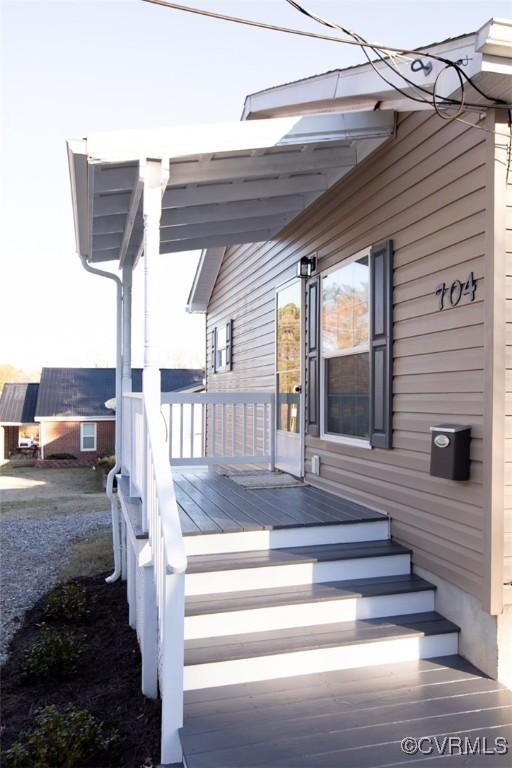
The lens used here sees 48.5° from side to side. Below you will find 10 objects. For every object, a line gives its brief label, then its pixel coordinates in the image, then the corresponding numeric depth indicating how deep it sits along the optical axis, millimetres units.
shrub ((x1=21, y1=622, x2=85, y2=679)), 3971
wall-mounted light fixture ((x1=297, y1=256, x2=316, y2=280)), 5522
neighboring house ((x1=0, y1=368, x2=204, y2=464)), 23547
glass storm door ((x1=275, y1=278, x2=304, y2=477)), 5910
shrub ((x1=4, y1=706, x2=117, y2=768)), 2670
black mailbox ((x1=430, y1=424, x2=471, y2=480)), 3137
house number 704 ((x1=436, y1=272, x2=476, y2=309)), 3172
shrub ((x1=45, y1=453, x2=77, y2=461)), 23234
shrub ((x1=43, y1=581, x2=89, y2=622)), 5301
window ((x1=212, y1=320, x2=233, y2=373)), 9359
